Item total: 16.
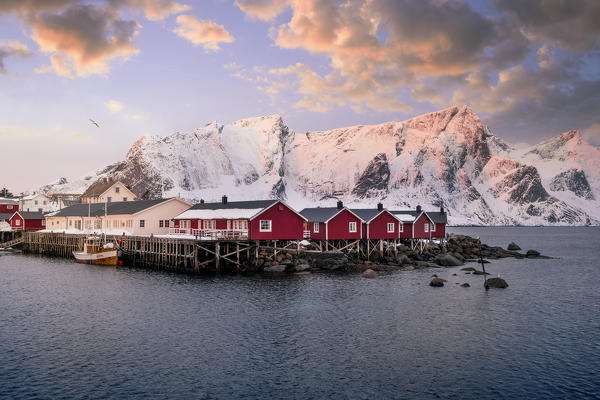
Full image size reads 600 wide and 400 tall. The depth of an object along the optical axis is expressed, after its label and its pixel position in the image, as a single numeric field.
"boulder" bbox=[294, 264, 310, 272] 56.62
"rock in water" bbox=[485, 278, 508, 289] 46.94
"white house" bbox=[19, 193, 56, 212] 128.88
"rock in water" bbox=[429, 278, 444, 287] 47.16
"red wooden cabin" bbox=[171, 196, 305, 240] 59.31
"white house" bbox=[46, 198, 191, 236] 73.19
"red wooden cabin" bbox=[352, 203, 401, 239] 73.75
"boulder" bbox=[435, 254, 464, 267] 68.12
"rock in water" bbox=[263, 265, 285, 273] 56.38
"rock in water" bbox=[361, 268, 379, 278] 53.59
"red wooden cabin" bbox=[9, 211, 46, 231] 106.19
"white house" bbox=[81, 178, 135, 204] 109.50
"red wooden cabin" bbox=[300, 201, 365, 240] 69.31
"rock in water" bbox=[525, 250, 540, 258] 84.76
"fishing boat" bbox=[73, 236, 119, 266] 64.50
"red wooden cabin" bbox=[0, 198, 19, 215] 125.94
